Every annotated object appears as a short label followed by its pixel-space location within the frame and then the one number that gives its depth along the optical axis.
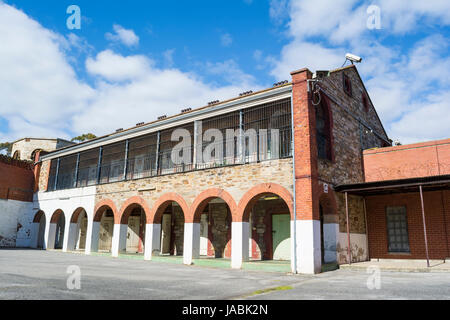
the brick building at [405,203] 12.34
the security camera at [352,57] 14.79
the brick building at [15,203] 21.36
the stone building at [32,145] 29.65
